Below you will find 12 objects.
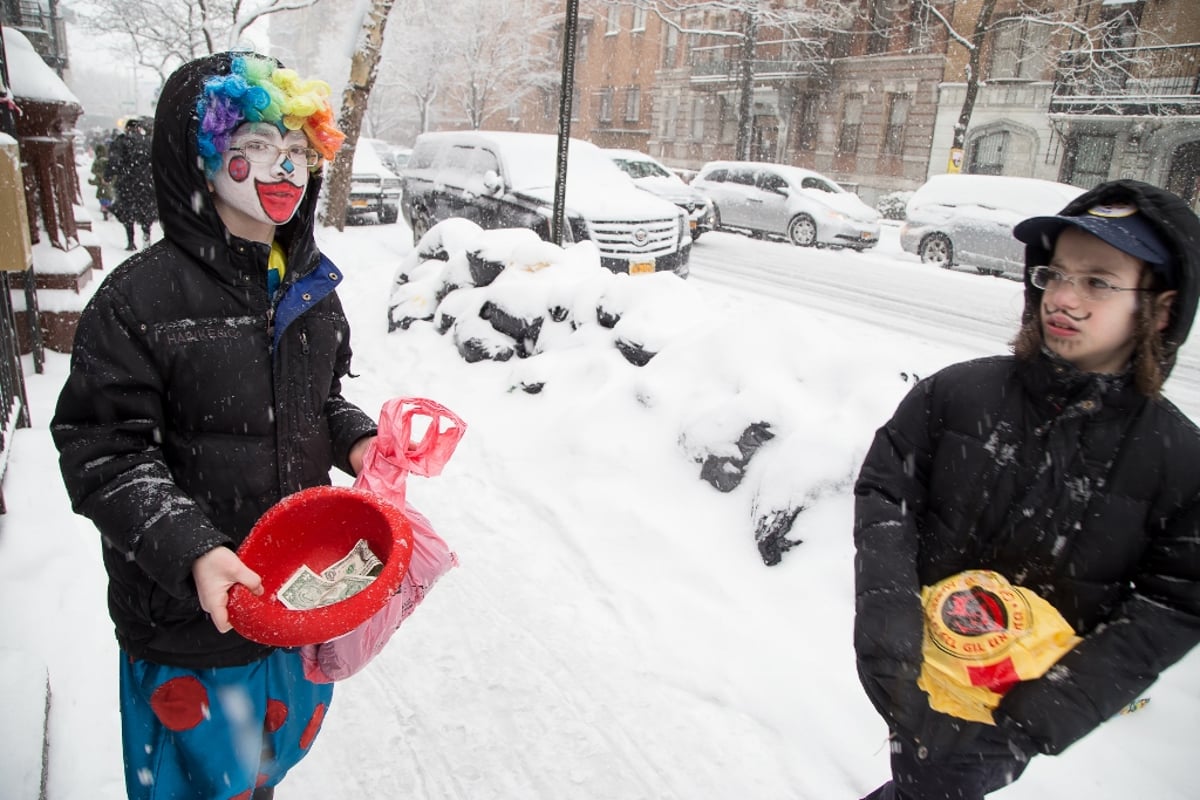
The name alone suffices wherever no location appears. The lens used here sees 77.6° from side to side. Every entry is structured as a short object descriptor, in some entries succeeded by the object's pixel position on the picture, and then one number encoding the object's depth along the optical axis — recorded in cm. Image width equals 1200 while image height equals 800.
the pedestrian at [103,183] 1547
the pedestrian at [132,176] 1035
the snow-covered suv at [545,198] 973
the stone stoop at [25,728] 197
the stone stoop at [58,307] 623
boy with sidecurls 161
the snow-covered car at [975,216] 1353
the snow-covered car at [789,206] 1623
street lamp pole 757
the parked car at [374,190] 1670
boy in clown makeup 147
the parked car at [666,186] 1522
